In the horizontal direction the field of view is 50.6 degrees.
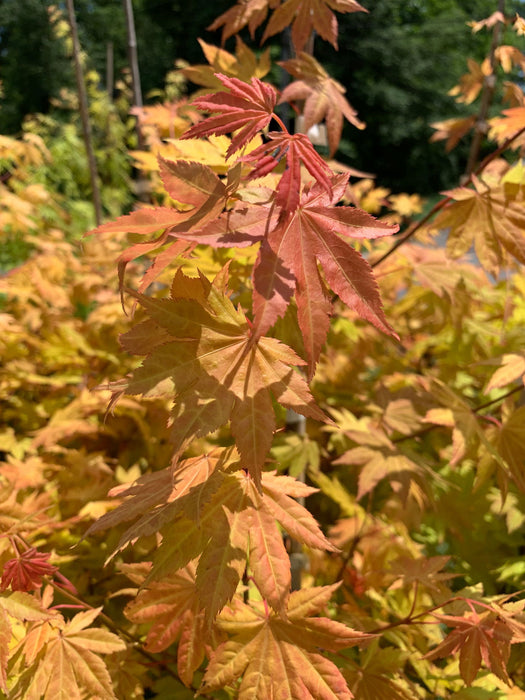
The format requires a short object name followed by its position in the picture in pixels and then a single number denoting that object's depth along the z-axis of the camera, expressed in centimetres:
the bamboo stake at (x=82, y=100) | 79
